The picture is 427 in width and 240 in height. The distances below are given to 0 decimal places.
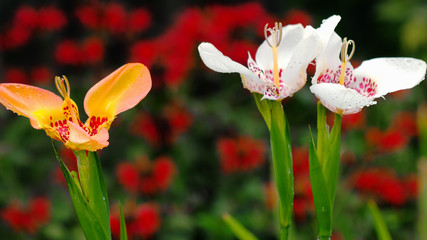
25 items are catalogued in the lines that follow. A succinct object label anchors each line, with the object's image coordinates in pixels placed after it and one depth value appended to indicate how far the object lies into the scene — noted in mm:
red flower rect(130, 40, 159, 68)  2628
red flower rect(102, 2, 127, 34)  2889
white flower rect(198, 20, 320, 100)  1154
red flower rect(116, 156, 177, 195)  2350
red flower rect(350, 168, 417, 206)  2448
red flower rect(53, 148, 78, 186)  2613
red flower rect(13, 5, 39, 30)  2904
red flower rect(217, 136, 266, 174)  2493
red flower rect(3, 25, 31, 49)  2905
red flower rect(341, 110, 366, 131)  2656
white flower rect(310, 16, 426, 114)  1147
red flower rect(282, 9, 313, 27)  2978
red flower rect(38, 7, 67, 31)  2904
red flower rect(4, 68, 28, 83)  3225
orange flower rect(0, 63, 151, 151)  1147
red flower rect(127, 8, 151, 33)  2925
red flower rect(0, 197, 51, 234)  2385
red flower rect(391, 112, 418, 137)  2800
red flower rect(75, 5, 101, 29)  2910
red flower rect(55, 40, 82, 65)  2965
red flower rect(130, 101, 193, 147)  2570
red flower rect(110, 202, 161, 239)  2053
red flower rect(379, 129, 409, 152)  2562
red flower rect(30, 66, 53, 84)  3117
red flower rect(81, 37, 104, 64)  2893
